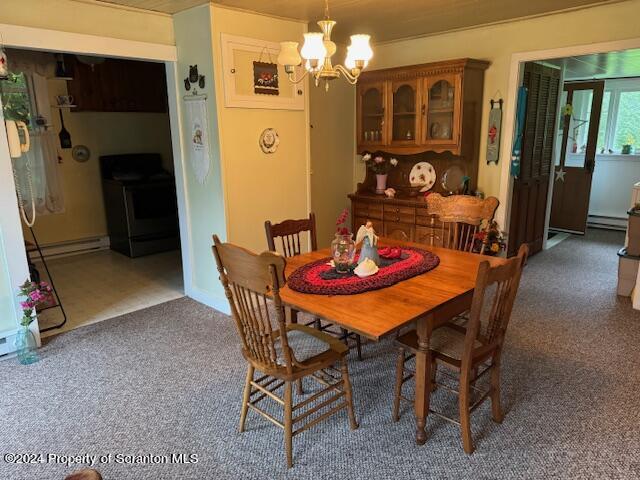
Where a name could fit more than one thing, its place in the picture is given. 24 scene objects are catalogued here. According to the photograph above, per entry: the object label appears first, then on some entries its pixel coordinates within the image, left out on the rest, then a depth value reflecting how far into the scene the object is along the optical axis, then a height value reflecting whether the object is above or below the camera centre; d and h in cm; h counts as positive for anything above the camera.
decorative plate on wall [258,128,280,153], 370 -1
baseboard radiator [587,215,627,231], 680 -128
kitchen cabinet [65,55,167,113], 529 +64
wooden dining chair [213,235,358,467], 180 -94
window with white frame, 675 +26
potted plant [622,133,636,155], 675 -13
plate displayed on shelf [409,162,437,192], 467 -39
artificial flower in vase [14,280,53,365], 303 -119
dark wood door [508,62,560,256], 462 -24
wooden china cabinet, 409 +7
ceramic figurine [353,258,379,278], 232 -65
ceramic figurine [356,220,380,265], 241 -56
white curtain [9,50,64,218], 484 -3
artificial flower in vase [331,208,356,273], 237 -58
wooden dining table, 186 -72
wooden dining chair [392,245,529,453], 188 -98
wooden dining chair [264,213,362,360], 285 -59
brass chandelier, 218 +40
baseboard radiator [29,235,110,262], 548 -131
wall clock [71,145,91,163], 554 -16
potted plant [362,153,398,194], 480 -30
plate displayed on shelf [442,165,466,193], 443 -40
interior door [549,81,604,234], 614 -29
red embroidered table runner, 217 -69
